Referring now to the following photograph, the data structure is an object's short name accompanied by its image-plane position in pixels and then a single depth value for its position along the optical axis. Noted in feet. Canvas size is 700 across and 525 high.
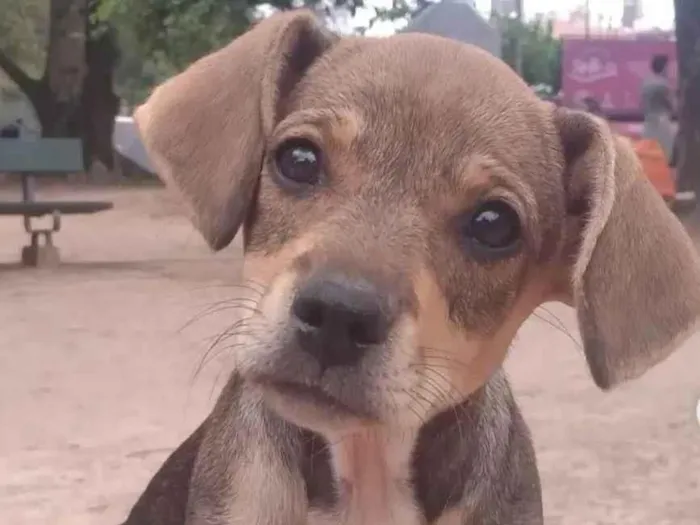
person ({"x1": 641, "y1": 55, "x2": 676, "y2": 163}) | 55.93
